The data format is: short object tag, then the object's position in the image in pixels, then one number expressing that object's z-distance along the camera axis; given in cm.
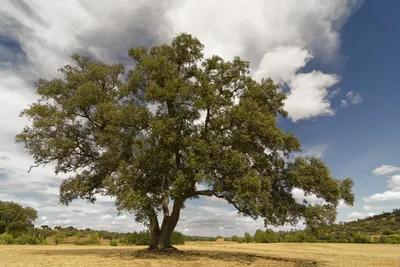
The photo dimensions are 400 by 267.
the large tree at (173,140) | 1783
